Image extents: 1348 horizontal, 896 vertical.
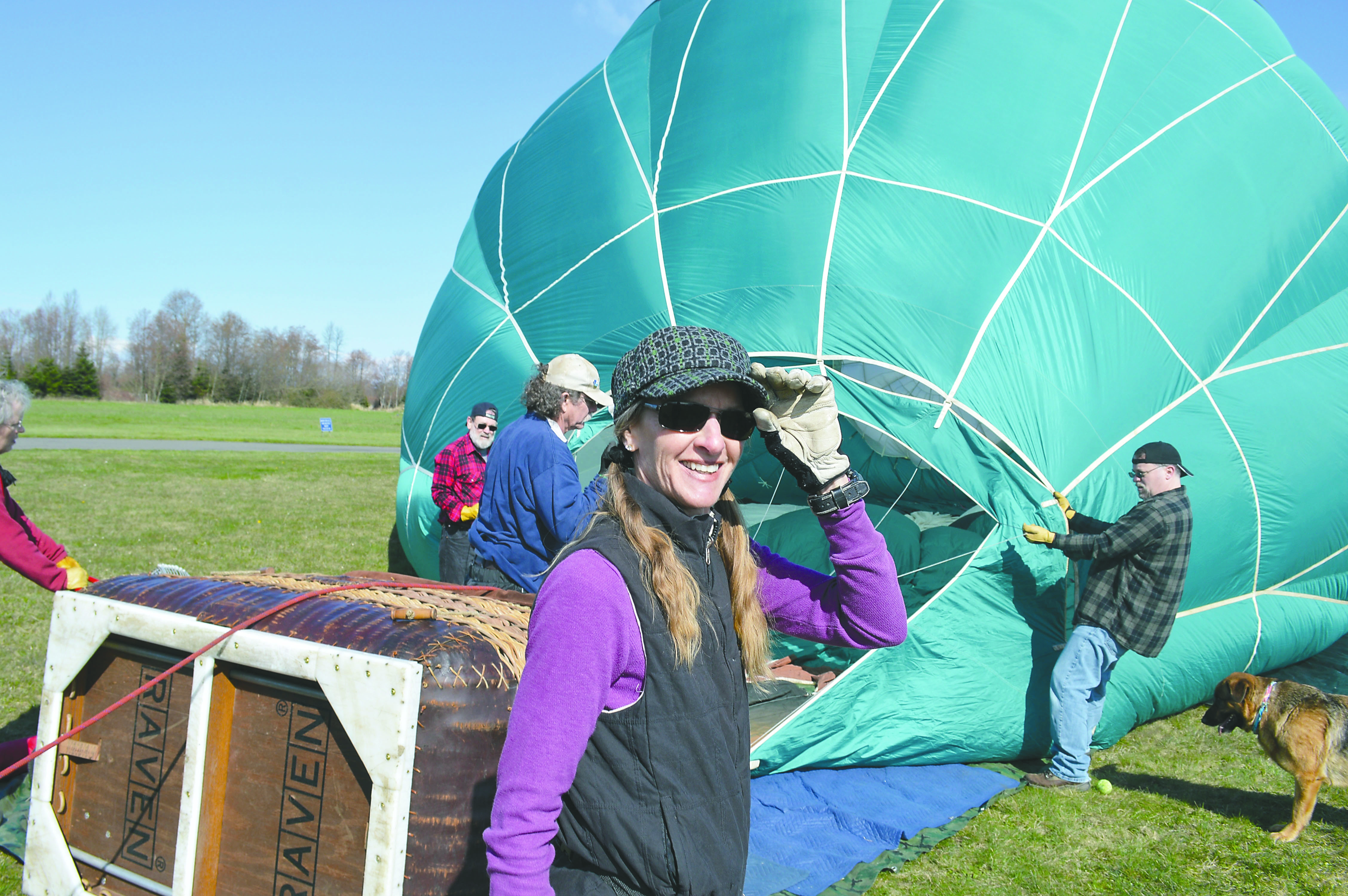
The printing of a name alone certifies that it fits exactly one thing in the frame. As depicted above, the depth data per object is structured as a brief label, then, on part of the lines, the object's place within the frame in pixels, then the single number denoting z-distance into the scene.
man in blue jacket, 3.57
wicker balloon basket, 2.04
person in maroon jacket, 3.43
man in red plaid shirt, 5.04
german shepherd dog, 3.49
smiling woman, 1.27
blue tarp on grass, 3.23
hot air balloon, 4.11
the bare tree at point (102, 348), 76.69
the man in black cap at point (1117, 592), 3.92
